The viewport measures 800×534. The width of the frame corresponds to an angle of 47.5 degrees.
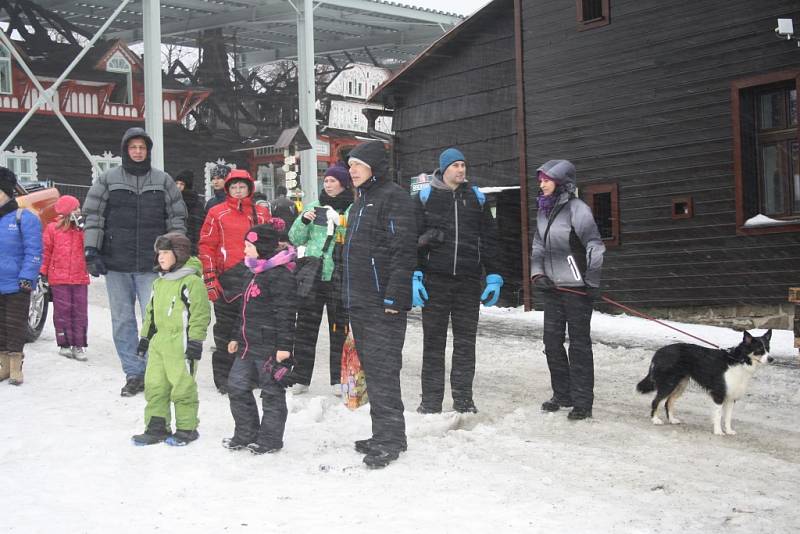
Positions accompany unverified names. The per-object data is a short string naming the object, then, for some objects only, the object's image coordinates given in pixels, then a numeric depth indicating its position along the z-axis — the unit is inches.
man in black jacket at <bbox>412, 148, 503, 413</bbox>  291.9
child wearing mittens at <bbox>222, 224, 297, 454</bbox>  239.5
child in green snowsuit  249.0
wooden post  349.4
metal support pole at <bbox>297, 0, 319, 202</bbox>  1042.1
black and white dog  268.1
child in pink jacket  374.3
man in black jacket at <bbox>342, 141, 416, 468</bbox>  233.5
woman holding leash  287.1
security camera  462.3
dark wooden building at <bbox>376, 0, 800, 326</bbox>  492.1
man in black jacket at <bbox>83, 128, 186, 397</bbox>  312.0
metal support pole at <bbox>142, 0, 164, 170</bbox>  898.1
